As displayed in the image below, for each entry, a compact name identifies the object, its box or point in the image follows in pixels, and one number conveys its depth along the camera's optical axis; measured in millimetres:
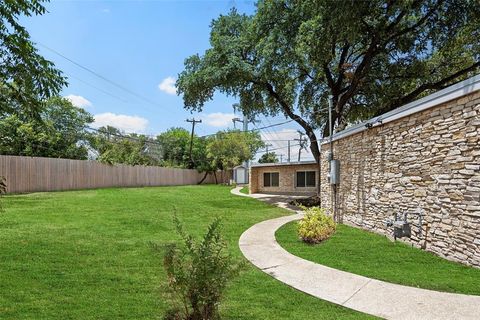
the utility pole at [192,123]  43809
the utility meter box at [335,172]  12906
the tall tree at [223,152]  42594
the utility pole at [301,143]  46244
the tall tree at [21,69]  3082
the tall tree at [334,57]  13883
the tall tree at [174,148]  46647
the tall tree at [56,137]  25344
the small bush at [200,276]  3584
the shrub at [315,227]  8922
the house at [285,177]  26312
